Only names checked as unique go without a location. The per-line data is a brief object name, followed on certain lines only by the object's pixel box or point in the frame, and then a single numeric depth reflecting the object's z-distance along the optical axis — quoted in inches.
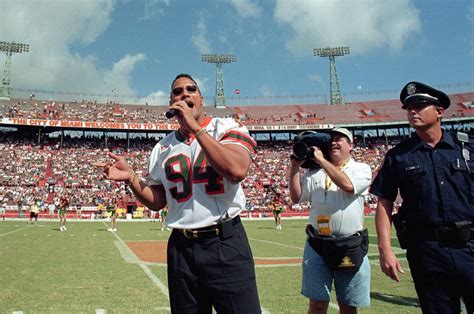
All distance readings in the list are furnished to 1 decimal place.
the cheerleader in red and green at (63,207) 798.5
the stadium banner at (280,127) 2187.5
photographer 141.9
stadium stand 1616.6
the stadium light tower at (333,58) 2610.7
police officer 106.4
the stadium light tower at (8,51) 2220.7
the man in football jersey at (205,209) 94.3
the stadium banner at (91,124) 1865.2
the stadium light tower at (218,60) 2672.2
